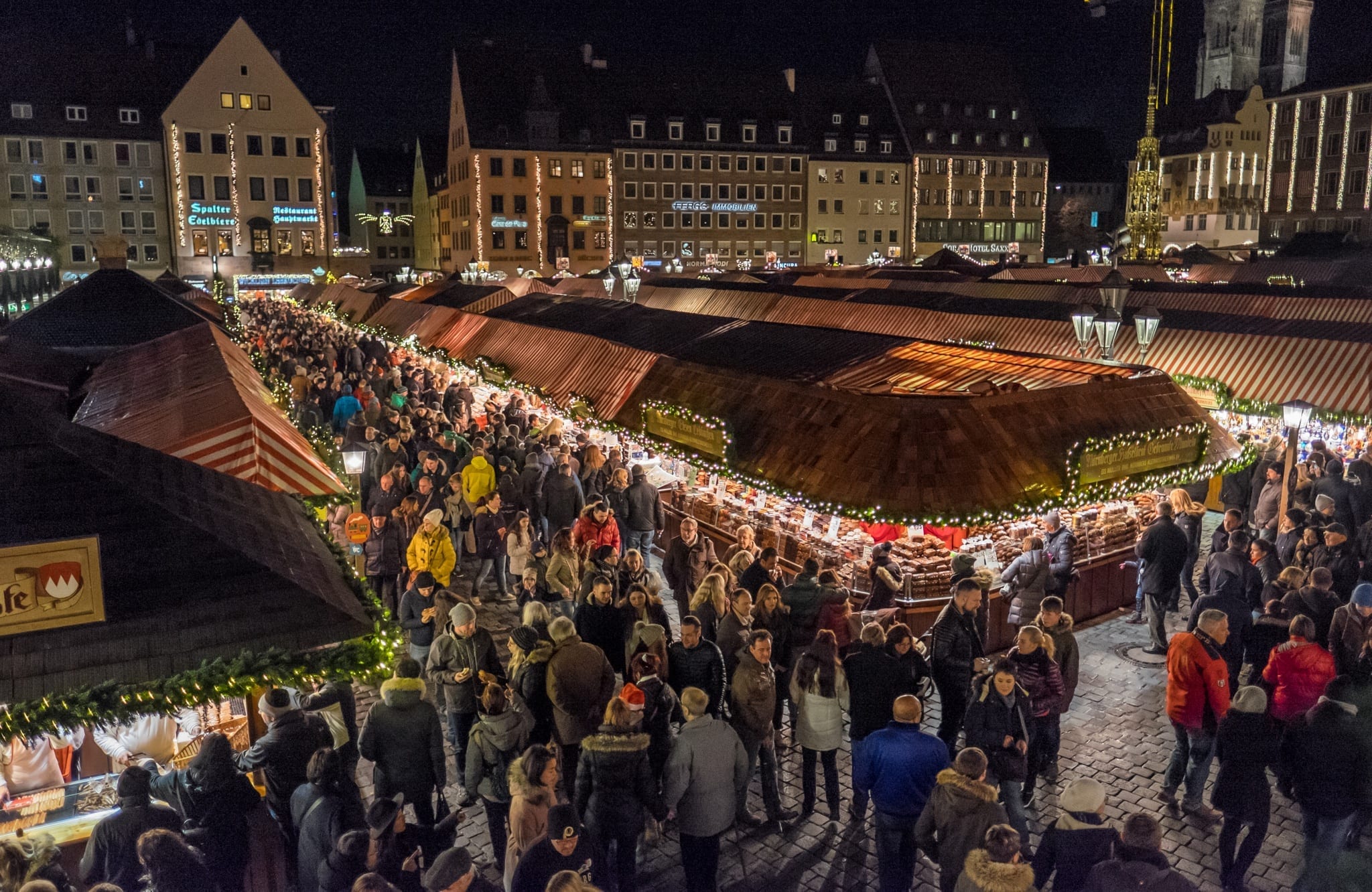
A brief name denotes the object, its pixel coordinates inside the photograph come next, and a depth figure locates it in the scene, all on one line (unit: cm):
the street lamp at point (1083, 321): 1352
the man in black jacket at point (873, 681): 729
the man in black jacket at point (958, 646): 814
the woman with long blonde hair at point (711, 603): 869
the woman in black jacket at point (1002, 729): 680
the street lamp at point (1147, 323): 1438
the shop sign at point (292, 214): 6450
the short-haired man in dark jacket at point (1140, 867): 491
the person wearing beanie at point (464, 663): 748
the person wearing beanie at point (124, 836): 529
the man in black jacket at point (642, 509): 1284
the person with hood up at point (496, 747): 673
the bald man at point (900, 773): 626
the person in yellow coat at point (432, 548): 1000
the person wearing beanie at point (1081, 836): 542
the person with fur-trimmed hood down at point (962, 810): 561
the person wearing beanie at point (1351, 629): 823
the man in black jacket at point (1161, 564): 1048
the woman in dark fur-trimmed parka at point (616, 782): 607
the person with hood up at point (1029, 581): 991
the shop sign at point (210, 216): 6297
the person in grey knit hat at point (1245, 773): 646
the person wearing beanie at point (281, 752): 618
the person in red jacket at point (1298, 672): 734
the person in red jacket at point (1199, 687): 732
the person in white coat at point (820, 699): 741
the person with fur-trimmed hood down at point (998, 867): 474
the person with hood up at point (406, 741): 657
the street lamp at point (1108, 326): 1341
